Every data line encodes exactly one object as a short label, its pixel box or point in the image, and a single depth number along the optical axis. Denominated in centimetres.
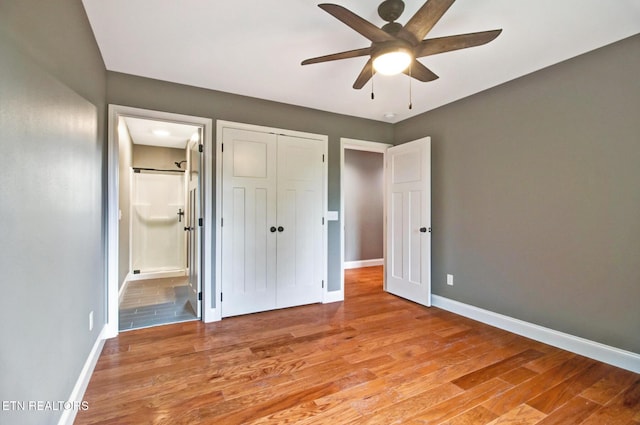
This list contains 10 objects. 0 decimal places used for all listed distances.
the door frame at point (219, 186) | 317
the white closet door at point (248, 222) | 323
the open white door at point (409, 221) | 360
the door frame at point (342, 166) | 393
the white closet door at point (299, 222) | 353
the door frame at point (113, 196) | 269
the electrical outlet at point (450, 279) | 353
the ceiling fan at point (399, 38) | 157
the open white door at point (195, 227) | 321
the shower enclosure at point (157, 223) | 531
